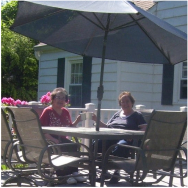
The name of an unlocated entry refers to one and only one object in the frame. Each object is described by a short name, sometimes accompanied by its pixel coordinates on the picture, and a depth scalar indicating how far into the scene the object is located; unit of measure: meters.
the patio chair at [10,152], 4.68
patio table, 4.43
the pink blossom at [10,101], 8.59
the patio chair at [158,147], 4.24
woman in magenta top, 5.66
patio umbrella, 5.70
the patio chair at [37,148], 4.35
